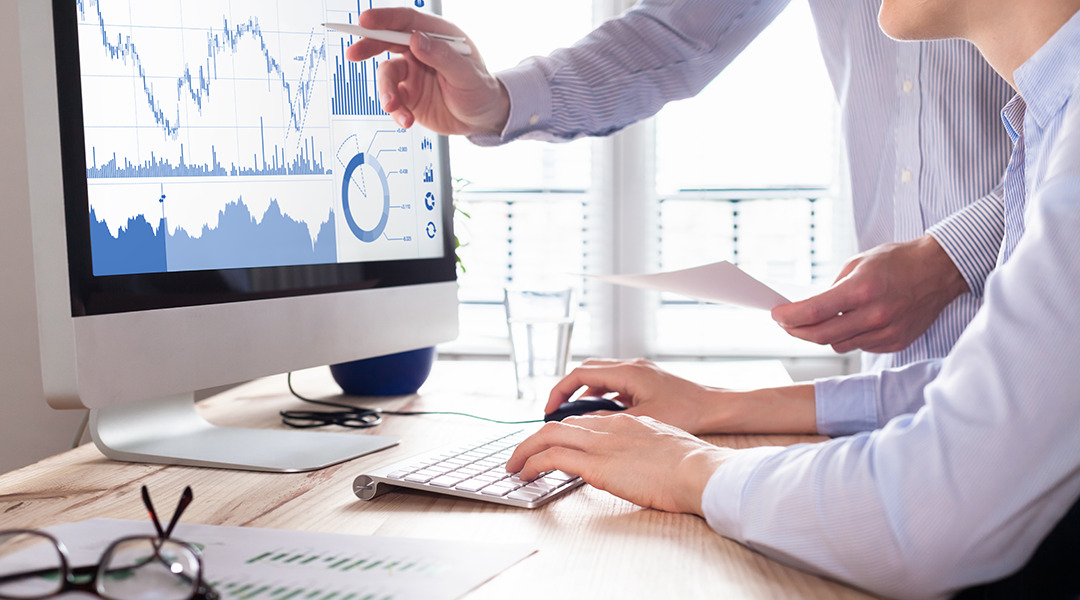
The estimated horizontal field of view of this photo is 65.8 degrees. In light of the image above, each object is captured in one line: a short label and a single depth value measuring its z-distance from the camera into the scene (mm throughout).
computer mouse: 981
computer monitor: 752
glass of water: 1308
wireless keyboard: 704
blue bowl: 1328
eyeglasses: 464
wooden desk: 533
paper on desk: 502
